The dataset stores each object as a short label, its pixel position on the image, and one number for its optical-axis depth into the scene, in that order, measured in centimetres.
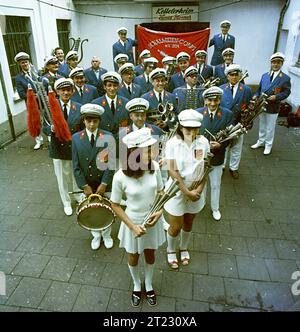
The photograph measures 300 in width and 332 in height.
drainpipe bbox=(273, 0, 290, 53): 1174
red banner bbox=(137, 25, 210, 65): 1144
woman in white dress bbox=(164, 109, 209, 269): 360
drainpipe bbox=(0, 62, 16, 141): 837
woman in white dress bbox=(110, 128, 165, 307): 297
